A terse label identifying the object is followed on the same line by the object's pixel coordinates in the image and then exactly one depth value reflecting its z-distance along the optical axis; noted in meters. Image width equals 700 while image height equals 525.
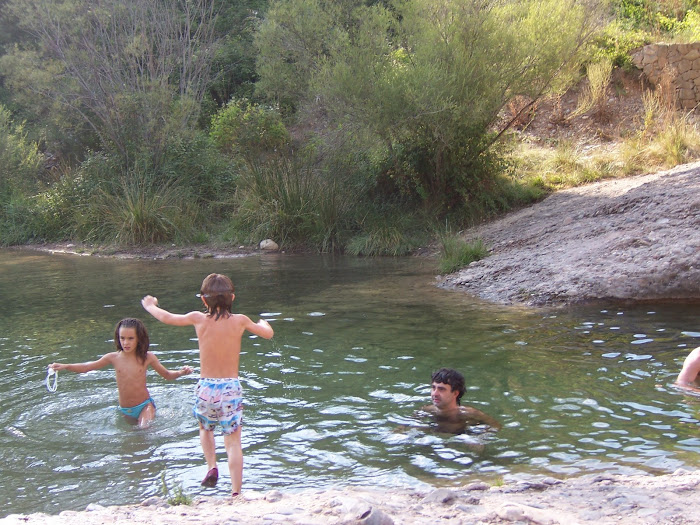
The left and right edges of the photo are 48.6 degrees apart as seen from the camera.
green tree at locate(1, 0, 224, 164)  21.44
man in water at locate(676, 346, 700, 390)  6.69
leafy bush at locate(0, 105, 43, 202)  25.11
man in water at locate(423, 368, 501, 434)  6.04
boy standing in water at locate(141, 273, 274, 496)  5.18
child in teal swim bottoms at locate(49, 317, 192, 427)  6.47
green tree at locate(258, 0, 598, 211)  16.19
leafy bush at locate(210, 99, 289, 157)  19.27
